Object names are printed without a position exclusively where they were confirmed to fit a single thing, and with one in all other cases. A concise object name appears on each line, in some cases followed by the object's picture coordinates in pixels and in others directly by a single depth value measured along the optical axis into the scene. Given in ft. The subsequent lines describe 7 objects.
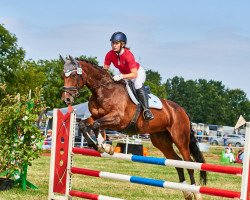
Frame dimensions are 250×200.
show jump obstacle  31.96
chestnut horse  36.79
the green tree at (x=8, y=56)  261.74
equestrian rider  38.10
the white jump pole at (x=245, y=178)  27.79
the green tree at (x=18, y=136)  48.55
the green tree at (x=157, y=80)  450.19
